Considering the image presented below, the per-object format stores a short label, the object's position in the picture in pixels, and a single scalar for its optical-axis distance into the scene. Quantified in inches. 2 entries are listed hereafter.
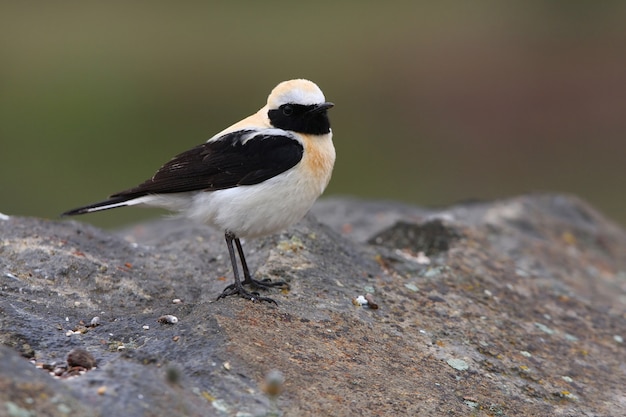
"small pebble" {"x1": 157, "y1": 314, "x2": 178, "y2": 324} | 350.3
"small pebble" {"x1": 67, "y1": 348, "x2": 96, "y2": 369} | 303.0
